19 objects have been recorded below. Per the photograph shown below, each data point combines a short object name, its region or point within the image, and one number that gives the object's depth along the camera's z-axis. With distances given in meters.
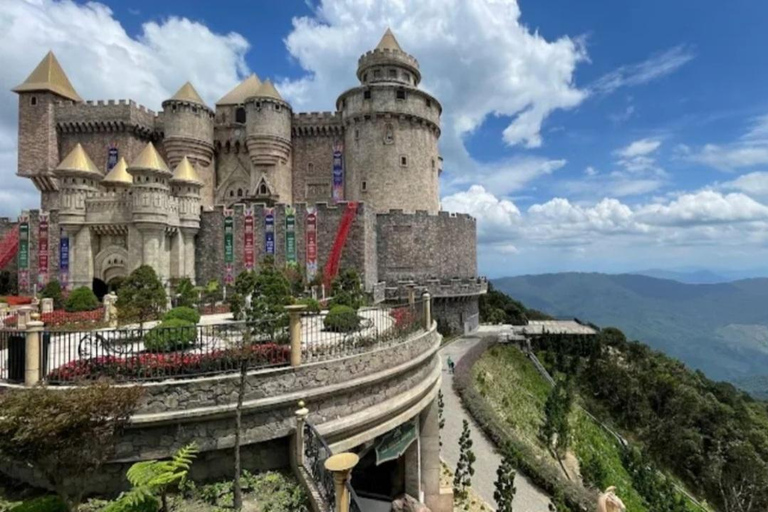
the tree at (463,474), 14.00
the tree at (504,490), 12.20
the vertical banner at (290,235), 29.20
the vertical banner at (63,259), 27.98
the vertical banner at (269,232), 29.19
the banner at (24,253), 29.17
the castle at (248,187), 27.42
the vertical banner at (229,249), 29.38
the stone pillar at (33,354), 6.72
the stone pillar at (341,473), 5.38
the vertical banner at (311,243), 29.50
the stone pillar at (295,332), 7.71
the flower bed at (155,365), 7.03
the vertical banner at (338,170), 38.41
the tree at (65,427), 5.25
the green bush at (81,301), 18.34
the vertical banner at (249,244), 29.22
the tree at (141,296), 14.95
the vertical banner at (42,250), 28.66
